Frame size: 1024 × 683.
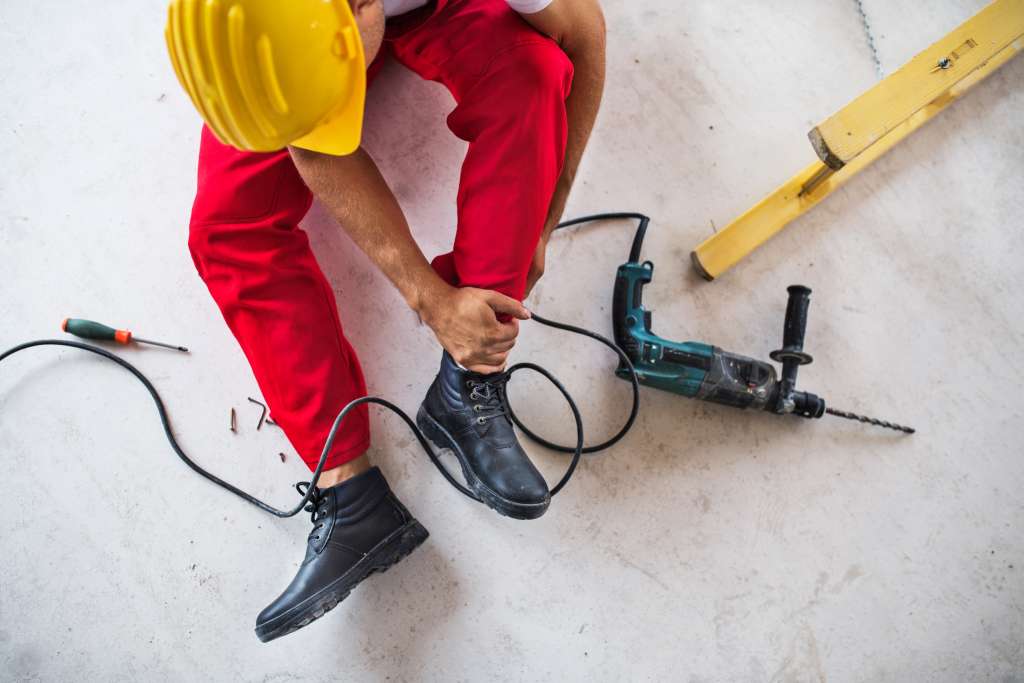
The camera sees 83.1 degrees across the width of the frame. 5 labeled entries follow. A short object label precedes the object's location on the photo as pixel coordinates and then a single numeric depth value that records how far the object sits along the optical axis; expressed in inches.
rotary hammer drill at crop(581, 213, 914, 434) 44.3
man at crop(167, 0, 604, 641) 34.1
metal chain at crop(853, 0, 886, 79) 54.9
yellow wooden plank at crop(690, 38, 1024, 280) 48.6
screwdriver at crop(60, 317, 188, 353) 44.9
